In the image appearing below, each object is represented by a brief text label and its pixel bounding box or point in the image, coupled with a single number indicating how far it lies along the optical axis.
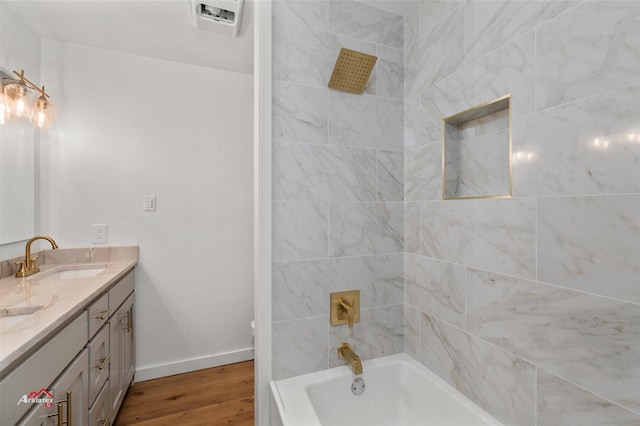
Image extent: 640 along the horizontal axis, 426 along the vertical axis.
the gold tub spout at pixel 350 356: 1.19
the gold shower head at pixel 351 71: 1.22
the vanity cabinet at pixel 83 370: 0.78
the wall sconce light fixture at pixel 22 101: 1.53
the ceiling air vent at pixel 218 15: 1.55
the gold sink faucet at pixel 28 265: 1.53
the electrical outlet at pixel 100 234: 1.99
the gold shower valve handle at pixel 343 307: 1.29
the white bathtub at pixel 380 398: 1.09
